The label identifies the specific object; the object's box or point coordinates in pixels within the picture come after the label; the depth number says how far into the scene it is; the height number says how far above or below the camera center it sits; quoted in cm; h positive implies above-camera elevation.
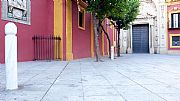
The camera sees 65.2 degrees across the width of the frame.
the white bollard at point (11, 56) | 252 -12
